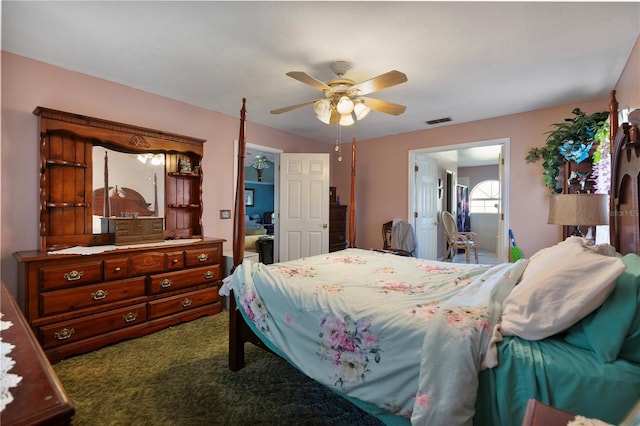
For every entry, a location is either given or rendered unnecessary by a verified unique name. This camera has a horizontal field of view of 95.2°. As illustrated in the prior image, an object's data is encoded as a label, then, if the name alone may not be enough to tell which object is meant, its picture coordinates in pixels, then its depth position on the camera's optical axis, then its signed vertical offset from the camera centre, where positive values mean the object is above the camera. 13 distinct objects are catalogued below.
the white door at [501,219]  3.84 -0.10
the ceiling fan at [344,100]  2.26 +0.95
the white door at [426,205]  4.84 +0.11
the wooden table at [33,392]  0.56 -0.39
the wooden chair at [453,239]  5.74 -0.55
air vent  3.99 +1.27
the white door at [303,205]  4.48 +0.09
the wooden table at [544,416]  0.61 -0.44
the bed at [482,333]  0.97 -0.50
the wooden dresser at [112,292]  2.16 -0.70
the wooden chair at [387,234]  4.82 -0.37
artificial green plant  2.75 +0.70
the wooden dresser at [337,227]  4.85 -0.27
